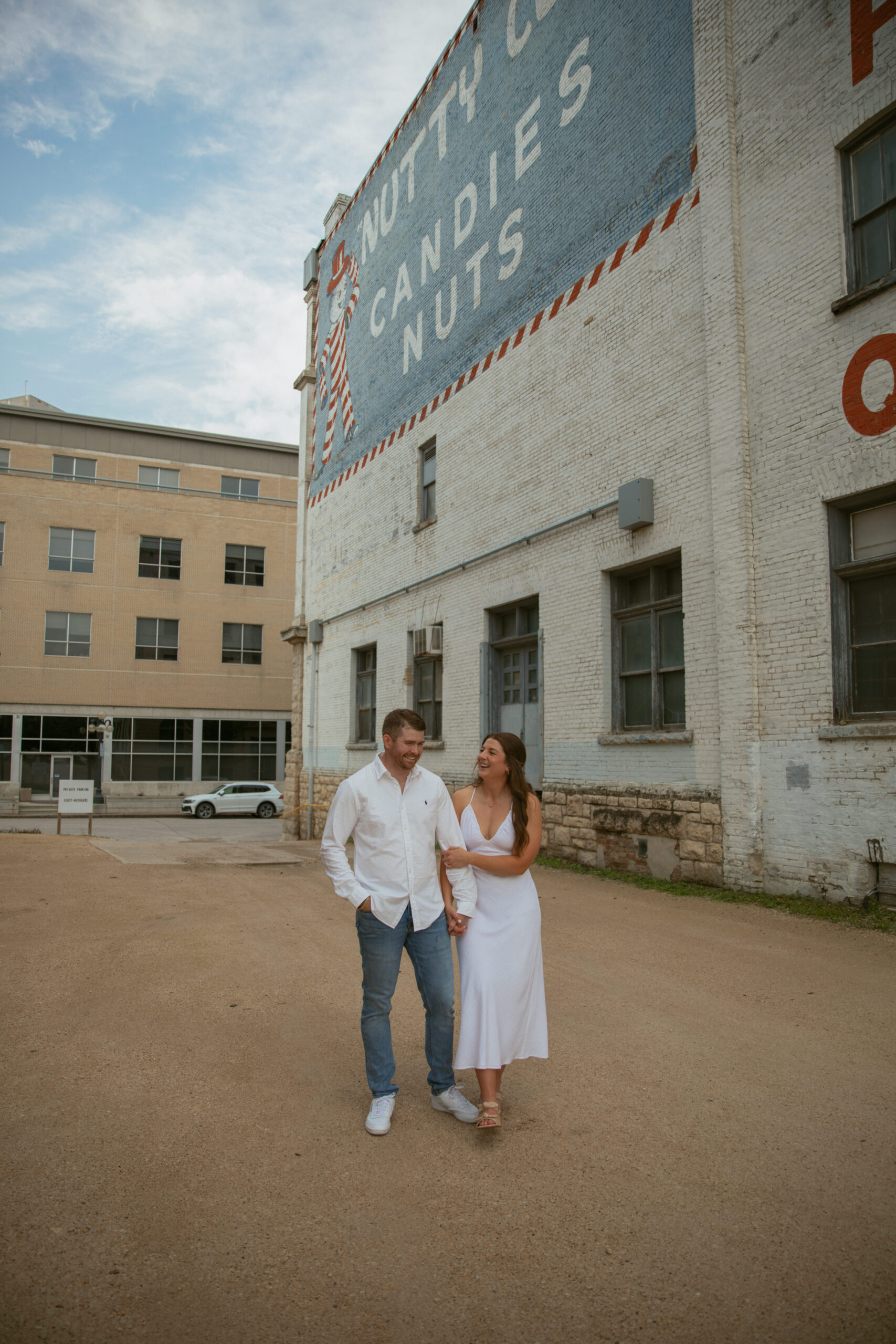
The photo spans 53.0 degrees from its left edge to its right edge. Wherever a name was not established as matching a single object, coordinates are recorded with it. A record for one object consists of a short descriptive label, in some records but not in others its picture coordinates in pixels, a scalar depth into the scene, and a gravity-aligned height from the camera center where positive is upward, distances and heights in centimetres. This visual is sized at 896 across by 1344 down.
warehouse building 846 +378
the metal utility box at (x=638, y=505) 1085 +277
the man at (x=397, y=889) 388 -68
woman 382 -86
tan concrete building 3903 +586
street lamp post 3847 +39
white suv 3562 -275
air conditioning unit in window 1598 +168
